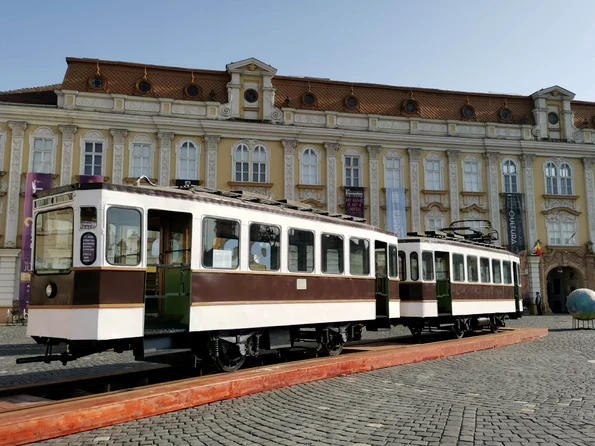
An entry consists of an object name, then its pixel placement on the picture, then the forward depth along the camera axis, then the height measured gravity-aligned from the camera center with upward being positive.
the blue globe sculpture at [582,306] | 22.70 -0.51
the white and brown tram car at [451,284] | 16.28 +0.32
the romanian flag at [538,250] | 32.19 +2.42
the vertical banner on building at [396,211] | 31.06 +4.56
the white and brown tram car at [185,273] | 7.98 +0.38
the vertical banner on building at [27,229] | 25.97 +3.14
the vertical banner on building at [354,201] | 30.53 +5.03
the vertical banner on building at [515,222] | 32.56 +4.10
